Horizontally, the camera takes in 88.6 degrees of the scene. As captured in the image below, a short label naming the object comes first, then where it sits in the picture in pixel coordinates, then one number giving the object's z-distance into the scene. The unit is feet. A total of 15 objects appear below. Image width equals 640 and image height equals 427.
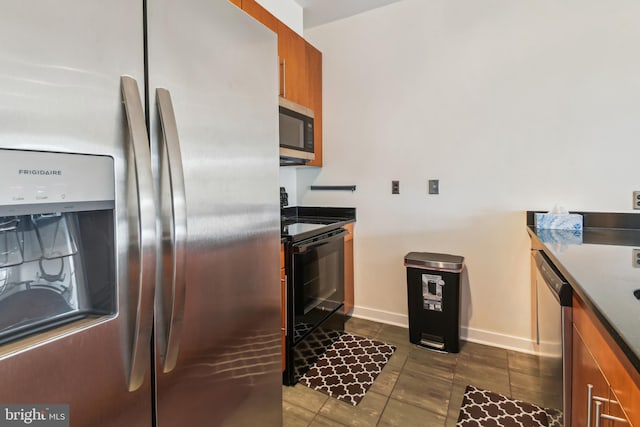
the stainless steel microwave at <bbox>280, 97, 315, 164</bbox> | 6.94
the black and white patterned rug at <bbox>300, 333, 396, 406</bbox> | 6.08
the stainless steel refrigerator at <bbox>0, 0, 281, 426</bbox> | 1.86
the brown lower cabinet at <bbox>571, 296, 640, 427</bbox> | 2.17
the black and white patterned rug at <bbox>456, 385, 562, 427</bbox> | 5.20
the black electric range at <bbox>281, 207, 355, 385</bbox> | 6.06
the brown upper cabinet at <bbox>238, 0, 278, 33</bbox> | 6.01
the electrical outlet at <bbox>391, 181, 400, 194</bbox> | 8.63
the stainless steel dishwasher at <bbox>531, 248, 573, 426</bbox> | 3.65
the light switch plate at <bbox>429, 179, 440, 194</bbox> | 8.17
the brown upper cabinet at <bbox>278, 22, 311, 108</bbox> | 7.20
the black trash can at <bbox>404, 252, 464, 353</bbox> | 7.34
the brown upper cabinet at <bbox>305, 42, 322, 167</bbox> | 8.61
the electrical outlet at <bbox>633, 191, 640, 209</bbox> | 6.45
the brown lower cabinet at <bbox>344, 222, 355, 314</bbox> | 8.79
